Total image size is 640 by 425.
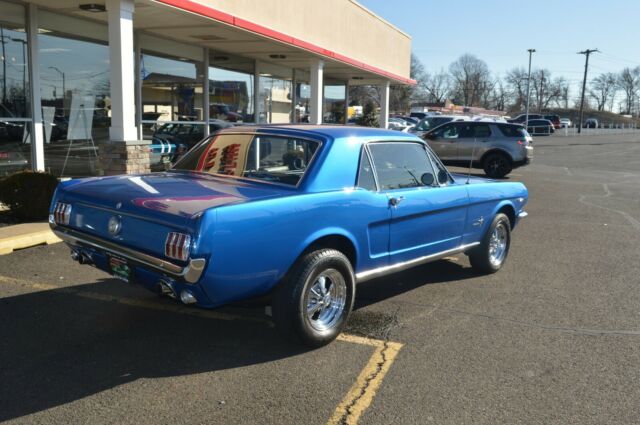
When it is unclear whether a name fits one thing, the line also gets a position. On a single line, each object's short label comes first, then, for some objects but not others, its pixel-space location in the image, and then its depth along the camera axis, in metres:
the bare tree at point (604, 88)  152.82
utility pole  70.44
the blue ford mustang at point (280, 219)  3.61
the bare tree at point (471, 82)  138.25
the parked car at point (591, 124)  84.25
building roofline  9.28
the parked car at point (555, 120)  72.31
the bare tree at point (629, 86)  150.62
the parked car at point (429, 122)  29.05
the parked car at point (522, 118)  64.46
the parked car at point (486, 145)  17.38
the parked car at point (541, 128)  58.91
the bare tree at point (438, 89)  140.88
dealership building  9.27
